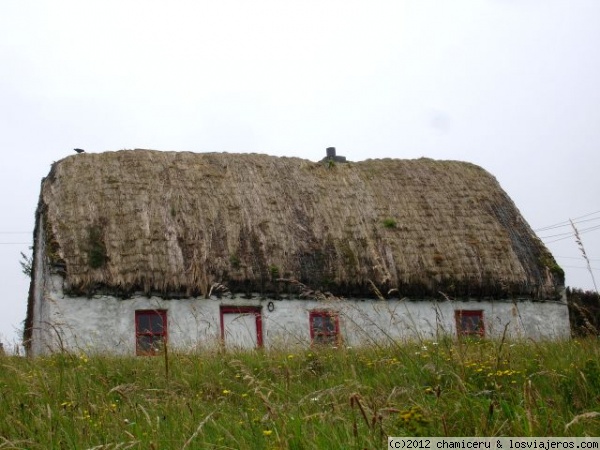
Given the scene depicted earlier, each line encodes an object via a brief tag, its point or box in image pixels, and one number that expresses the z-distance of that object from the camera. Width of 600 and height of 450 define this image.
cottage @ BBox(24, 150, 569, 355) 14.38
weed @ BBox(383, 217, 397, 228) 17.00
